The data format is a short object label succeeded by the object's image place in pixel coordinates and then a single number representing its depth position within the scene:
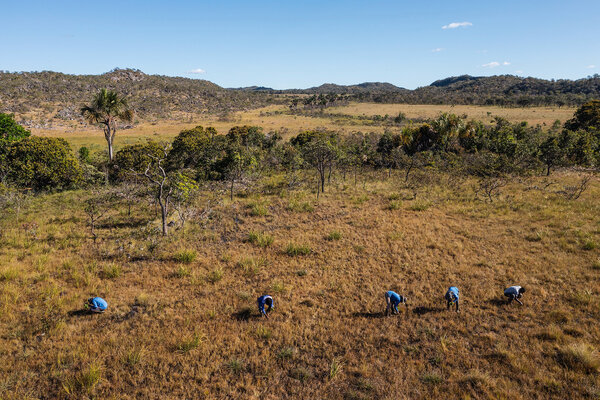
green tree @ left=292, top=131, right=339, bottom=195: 23.72
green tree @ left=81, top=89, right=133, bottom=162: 27.38
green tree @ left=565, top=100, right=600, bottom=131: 43.27
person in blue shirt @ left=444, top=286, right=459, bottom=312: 9.70
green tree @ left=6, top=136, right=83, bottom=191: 21.17
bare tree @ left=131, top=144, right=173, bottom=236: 15.30
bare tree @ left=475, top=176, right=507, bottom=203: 23.09
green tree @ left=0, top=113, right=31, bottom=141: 26.58
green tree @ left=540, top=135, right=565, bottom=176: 29.33
